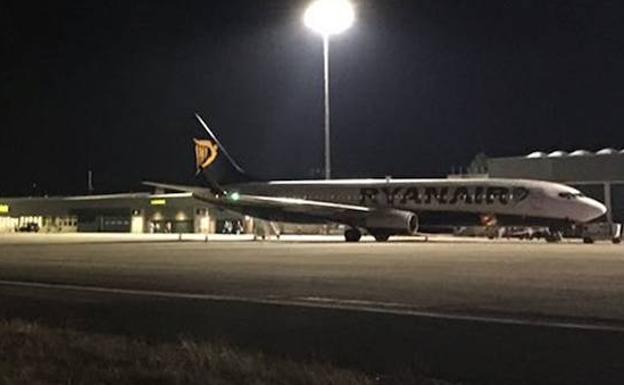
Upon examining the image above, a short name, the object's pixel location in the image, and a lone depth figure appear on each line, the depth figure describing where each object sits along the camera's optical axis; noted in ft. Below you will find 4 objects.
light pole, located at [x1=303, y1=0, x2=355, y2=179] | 206.36
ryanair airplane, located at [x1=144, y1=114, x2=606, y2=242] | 177.17
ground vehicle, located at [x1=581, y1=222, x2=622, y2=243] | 193.26
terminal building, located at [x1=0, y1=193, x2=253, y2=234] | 353.10
